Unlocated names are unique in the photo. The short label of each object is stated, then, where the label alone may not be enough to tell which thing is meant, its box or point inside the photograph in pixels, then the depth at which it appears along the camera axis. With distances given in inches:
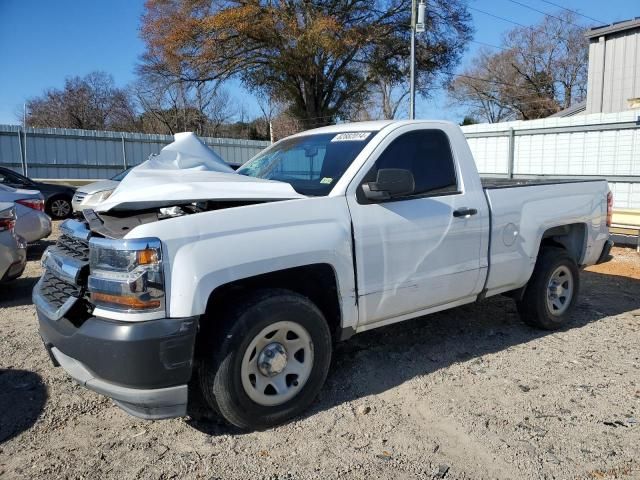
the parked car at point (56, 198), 564.5
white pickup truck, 117.3
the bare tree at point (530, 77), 1878.7
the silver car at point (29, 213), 338.3
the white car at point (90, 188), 501.8
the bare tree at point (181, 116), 1862.9
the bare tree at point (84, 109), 1995.6
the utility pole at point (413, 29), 557.0
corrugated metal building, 629.6
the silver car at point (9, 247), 238.1
